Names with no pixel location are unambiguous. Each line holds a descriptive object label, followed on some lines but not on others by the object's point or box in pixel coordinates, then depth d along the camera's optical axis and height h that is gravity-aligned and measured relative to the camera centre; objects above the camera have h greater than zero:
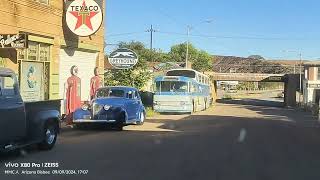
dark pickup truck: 12.61 -0.75
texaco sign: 27.58 +3.36
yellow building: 22.81 +1.90
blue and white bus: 42.47 -0.41
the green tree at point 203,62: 137.02 +6.51
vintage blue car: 22.25 -0.82
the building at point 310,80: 84.65 +1.47
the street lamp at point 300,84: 87.43 +0.78
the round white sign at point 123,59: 32.75 +1.61
